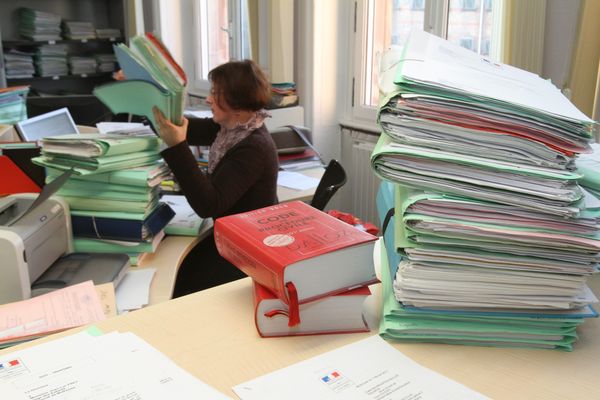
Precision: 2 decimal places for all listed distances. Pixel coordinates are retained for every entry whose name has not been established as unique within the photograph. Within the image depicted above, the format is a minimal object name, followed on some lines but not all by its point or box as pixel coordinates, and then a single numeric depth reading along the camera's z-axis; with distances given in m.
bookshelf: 4.94
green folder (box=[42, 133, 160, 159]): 1.75
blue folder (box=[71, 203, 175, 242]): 1.79
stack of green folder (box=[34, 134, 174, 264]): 1.78
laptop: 2.41
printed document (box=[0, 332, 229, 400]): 0.75
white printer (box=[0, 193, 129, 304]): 1.44
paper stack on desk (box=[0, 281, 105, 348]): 1.20
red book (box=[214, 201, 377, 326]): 0.88
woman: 2.01
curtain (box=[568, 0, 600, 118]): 1.99
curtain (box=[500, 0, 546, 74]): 2.22
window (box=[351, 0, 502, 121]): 2.83
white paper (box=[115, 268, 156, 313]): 1.49
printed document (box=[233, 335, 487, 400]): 0.76
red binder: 1.94
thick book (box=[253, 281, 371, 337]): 0.90
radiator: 3.39
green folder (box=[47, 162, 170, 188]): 1.78
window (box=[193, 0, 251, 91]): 4.59
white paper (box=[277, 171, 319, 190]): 2.70
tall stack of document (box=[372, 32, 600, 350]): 0.81
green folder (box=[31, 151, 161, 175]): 1.75
